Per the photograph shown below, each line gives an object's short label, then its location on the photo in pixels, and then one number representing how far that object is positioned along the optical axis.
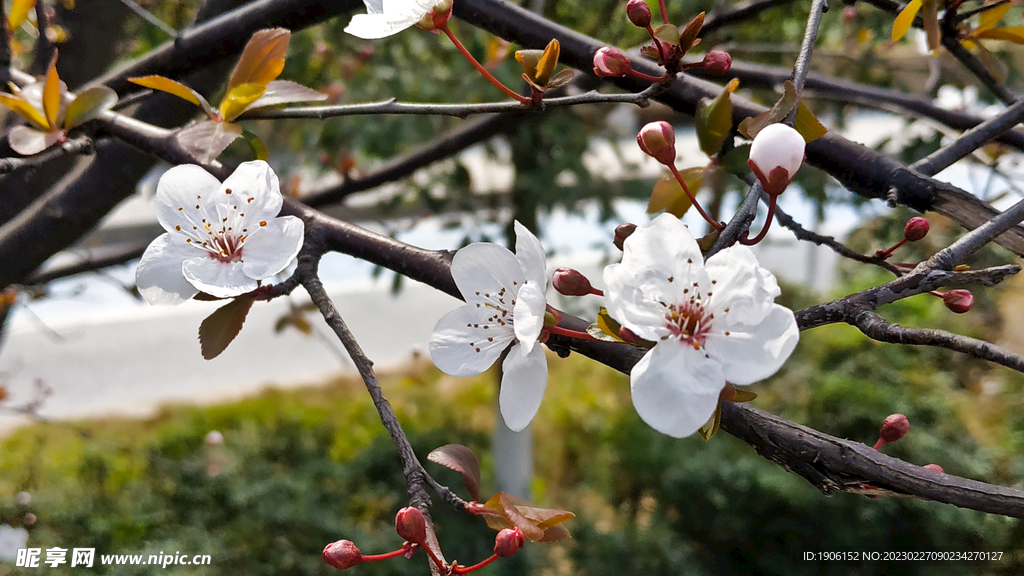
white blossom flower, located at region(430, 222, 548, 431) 0.19
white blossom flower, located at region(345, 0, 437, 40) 0.21
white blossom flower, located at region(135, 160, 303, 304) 0.20
